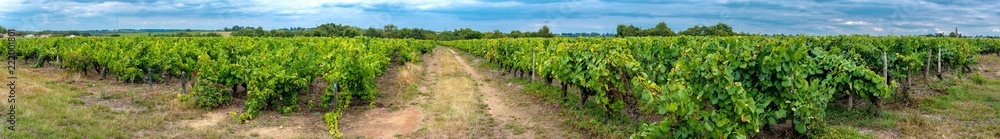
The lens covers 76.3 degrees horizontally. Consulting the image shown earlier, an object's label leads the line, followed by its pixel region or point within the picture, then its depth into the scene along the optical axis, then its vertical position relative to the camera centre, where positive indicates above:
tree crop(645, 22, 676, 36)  58.37 +1.75
